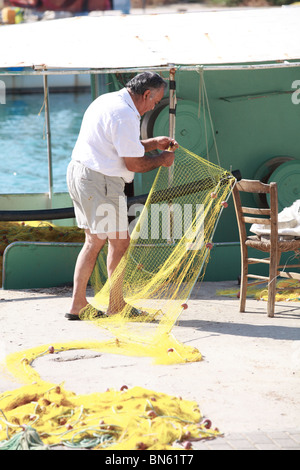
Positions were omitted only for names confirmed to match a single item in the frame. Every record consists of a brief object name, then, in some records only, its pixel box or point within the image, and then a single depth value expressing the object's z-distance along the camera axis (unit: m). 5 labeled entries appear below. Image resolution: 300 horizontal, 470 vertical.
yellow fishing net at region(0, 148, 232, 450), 8.06
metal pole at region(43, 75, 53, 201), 18.03
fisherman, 11.76
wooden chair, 12.58
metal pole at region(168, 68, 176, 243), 14.59
